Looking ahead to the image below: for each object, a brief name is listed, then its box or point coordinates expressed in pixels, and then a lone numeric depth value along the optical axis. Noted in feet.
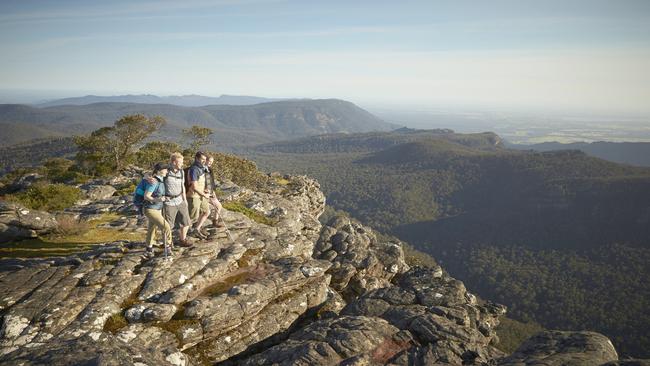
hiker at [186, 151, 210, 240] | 50.67
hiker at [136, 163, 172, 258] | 44.11
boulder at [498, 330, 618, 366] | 34.60
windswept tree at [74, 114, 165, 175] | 156.66
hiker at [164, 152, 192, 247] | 45.65
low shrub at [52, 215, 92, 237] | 59.31
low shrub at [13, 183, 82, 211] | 78.93
